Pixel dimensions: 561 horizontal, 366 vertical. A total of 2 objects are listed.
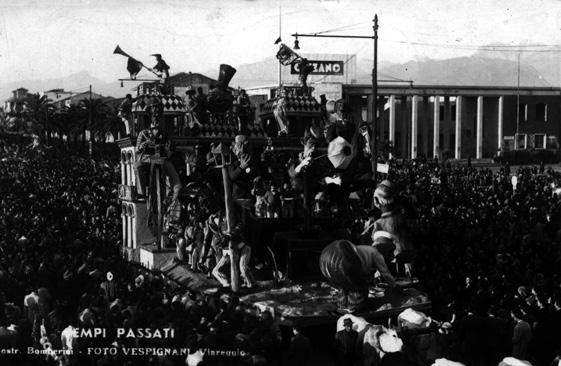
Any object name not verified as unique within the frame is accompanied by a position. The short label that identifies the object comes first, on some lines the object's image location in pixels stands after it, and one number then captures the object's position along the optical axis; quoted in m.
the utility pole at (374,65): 20.61
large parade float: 11.80
